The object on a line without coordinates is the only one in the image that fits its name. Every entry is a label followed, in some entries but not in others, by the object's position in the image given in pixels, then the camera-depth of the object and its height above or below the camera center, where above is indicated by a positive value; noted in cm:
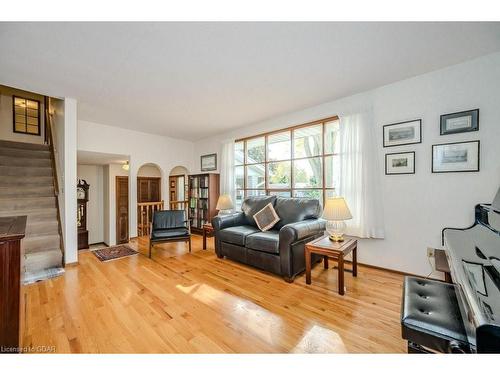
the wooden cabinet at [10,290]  114 -59
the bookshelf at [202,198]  484 -30
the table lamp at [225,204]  402 -36
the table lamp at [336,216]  246 -37
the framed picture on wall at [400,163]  257 +28
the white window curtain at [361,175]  280 +14
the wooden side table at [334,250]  218 -73
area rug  337 -117
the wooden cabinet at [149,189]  659 -12
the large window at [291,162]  337 +44
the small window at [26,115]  500 +176
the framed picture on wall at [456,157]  220 +31
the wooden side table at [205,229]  379 -80
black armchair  345 -76
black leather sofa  249 -68
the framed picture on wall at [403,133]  253 +66
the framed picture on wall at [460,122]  219 +69
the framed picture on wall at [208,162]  527 +60
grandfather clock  533 -77
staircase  287 -24
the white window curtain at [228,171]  468 +34
